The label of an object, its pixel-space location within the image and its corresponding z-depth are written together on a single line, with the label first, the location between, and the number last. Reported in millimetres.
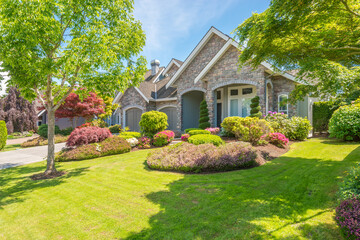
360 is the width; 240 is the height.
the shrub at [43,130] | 16172
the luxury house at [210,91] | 12617
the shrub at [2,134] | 11820
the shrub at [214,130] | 12659
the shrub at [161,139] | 11016
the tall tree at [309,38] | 4461
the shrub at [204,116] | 13947
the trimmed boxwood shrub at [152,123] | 11812
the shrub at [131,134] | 12025
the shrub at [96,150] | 8883
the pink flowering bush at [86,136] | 9586
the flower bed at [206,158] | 6098
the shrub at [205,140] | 8398
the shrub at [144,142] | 10914
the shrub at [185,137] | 11344
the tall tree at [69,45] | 4789
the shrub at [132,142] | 10973
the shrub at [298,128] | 10906
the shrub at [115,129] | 18922
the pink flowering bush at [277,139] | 9148
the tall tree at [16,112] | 22531
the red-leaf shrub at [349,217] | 2316
